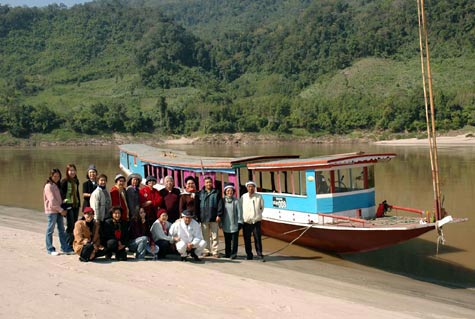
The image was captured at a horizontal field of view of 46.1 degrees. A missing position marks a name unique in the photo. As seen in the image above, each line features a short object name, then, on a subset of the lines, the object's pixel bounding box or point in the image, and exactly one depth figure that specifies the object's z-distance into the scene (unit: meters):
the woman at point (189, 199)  10.72
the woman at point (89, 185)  10.51
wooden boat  12.88
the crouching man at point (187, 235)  10.34
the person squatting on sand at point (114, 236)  9.92
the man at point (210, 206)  10.97
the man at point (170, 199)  10.75
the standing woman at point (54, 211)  10.24
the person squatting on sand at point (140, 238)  10.20
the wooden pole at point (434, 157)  11.38
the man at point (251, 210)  11.07
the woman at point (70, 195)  10.62
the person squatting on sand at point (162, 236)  10.42
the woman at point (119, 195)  10.34
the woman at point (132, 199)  10.43
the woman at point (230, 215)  10.98
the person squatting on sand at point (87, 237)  9.77
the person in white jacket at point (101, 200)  9.91
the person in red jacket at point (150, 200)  10.61
